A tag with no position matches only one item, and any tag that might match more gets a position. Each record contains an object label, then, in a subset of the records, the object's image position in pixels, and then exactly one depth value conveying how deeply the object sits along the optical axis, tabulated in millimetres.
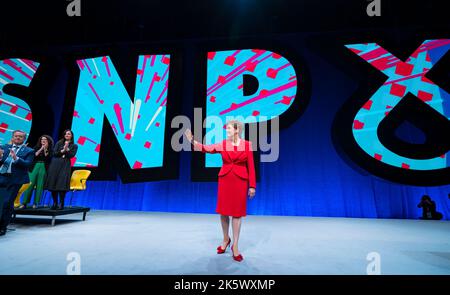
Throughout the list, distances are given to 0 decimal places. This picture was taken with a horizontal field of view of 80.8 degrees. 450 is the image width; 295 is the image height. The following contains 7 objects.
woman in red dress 2275
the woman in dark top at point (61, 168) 3961
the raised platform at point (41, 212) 3654
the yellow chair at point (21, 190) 4191
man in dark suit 2803
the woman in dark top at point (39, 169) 3943
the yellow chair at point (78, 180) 4652
